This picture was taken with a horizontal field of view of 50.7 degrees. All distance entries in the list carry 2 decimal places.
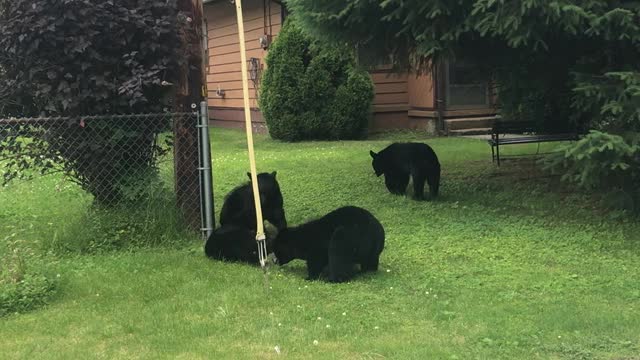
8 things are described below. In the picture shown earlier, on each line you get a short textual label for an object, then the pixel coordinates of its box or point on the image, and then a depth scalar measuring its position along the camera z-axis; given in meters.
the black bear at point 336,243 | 5.36
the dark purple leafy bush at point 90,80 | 6.29
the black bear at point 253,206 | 6.30
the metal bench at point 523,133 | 9.91
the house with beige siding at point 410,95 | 15.56
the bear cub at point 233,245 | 6.07
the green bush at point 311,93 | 14.97
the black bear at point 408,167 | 8.25
